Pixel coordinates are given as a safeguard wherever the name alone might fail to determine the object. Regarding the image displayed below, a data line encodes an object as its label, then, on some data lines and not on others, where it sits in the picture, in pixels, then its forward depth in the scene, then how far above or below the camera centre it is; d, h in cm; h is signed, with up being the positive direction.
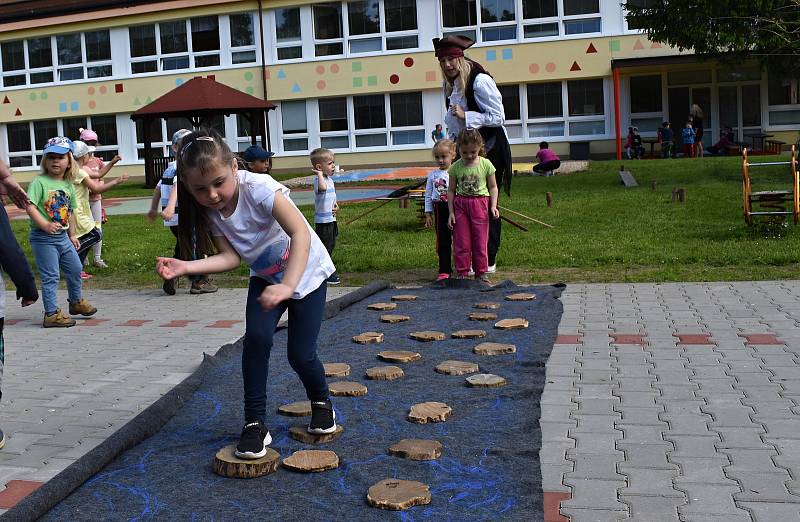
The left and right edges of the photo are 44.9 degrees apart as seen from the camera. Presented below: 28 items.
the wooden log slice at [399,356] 657 -130
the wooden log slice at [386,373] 607 -131
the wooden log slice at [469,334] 727 -130
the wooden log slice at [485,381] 579 -132
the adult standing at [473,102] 959 +59
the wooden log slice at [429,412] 510 -132
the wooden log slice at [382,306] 866 -126
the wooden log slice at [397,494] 393 -136
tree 2042 +264
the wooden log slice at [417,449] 450 -134
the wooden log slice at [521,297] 887 -126
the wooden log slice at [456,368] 616 -132
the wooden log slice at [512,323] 756 -129
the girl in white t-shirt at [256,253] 423 -38
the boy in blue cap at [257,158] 961 +13
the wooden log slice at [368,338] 723 -129
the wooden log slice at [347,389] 568 -131
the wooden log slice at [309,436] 481 -133
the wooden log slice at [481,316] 795 -128
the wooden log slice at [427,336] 725 -130
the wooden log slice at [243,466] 433 -132
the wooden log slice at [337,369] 615 -129
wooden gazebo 2703 +196
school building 3312 +339
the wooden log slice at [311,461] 438 -133
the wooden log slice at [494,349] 666 -130
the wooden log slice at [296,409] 525 -130
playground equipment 1264 -71
